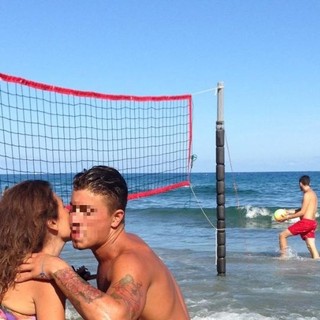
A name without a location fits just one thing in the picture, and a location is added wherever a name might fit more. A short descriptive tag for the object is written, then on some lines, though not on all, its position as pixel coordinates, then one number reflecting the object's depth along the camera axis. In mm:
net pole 7934
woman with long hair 2359
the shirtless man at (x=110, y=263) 2246
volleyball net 6098
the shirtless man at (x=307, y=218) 11234
